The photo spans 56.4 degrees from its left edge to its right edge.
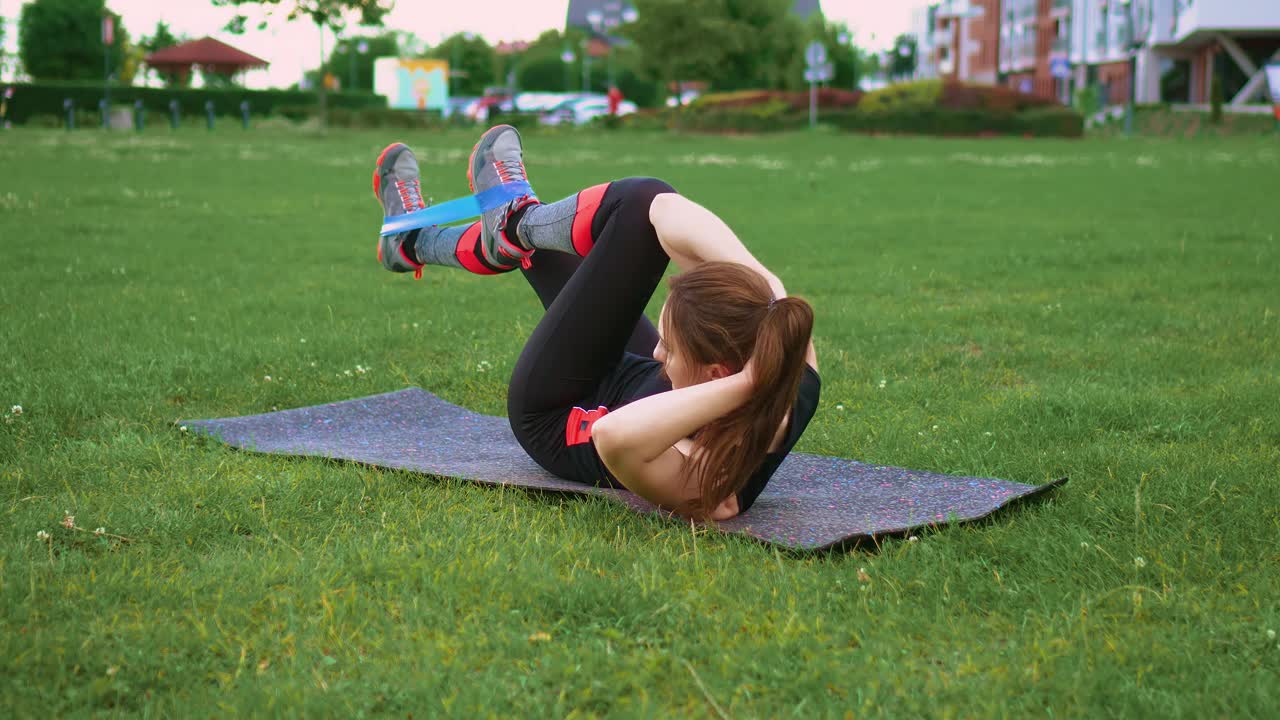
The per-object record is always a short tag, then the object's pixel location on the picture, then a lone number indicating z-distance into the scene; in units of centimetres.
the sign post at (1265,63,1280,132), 5116
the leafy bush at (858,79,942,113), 4072
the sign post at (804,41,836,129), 4109
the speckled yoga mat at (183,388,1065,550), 385
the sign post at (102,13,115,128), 3975
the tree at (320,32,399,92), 9488
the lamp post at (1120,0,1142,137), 4097
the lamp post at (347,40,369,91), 7806
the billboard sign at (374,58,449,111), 6519
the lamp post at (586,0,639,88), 10753
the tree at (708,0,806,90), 5300
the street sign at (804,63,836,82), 5732
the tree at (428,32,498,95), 9650
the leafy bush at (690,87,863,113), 4469
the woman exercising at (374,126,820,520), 351
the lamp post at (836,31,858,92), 8469
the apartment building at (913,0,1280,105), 5259
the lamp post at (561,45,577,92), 8834
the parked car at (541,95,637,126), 5636
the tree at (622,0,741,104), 4478
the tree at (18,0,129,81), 6431
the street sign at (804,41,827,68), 4319
